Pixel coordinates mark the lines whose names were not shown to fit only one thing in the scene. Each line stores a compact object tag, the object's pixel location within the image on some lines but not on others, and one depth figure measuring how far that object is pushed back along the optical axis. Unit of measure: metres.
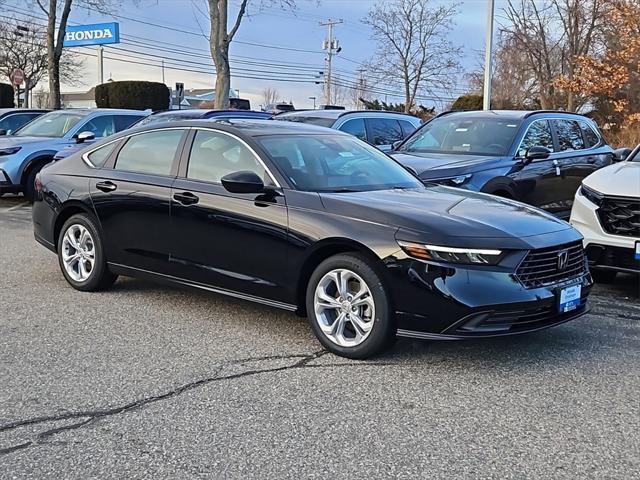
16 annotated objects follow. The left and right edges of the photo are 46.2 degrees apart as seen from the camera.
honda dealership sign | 36.56
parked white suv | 6.49
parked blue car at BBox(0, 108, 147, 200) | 12.34
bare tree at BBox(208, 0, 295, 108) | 20.16
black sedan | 4.57
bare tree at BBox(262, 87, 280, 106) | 93.50
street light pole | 20.38
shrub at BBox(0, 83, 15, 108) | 36.44
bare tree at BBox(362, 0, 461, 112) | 32.16
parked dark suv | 8.25
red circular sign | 25.84
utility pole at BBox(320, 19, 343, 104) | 64.80
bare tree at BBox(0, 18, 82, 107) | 49.16
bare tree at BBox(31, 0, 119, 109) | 22.41
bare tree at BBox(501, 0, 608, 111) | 27.75
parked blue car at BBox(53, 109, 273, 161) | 11.93
